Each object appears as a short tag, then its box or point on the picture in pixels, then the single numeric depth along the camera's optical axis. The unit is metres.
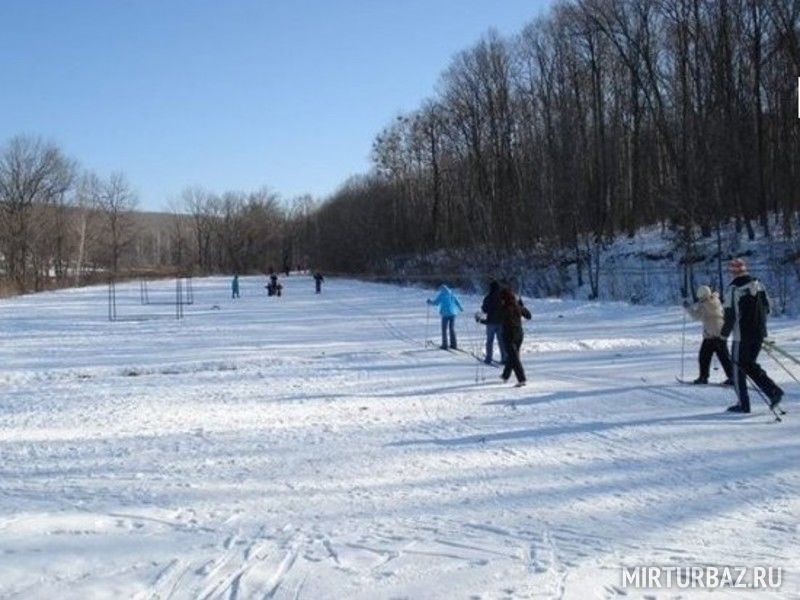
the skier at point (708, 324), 12.26
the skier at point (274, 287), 54.88
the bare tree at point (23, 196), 79.44
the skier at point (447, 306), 18.97
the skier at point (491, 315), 16.14
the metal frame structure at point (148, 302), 36.91
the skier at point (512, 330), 13.23
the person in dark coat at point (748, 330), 9.77
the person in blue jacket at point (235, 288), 54.81
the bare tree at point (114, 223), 105.62
